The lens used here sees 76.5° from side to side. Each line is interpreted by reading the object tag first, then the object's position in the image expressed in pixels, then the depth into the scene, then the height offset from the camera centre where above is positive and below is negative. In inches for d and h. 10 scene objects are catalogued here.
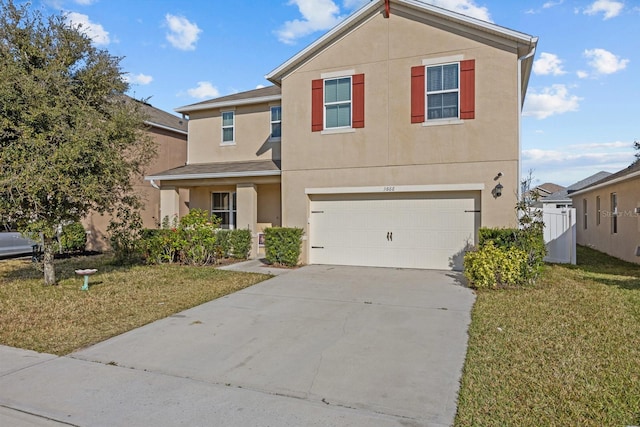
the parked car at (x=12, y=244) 576.4 -46.3
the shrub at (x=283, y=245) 483.2 -38.1
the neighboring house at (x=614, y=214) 526.9 +0.2
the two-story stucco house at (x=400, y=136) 429.4 +89.0
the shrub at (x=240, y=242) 543.2 -39.0
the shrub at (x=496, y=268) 347.6 -47.2
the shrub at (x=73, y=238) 619.5 -39.6
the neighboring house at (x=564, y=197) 1043.3 +48.4
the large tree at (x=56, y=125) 316.8 +72.9
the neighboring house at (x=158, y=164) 690.2 +93.2
